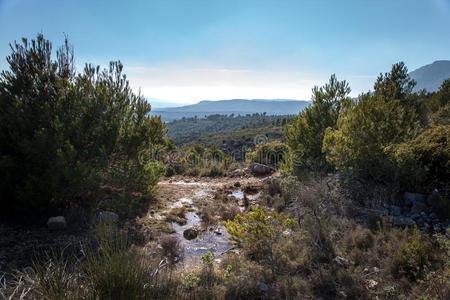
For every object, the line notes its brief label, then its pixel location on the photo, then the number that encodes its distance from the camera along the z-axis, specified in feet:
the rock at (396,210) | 14.97
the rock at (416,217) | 14.11
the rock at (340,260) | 11.69
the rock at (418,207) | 14.63
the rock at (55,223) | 14.94
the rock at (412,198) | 15.26
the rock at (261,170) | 39.42
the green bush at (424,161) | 15.46
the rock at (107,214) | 16.47
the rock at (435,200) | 14.06
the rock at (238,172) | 40.43
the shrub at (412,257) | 10.12
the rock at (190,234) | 17.11
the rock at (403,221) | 13.73
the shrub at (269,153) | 45.09
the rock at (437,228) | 12.77
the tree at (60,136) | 14.69
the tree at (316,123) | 27.55
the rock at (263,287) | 10.05
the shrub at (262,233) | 11.38
